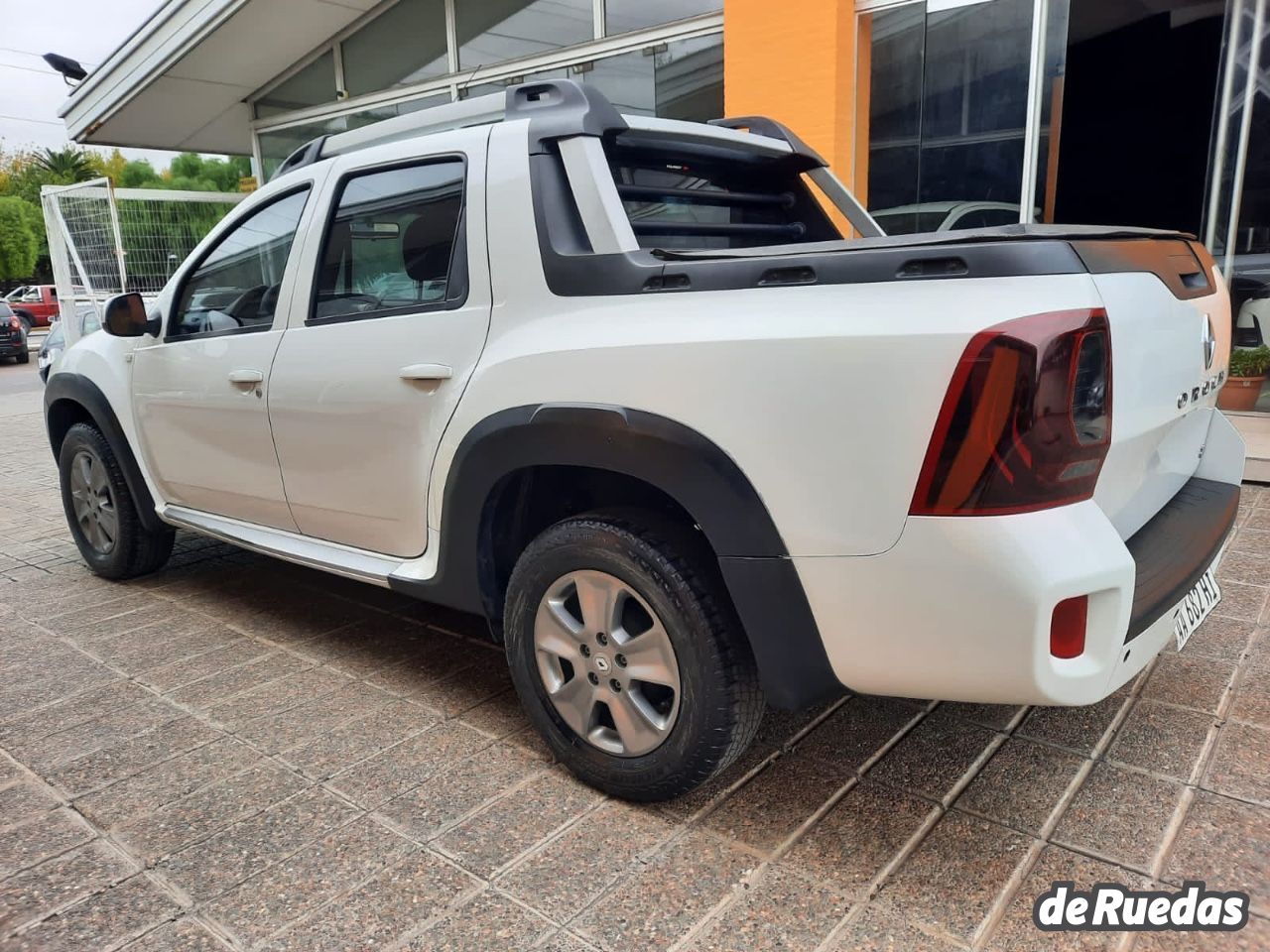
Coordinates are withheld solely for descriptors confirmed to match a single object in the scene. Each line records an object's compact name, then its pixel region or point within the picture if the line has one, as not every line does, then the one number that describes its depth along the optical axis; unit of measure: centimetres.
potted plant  646
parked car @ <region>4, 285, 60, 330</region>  3094
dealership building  668
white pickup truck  174
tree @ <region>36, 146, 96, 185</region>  6166
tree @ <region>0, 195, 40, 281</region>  4606
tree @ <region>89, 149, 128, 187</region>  6526
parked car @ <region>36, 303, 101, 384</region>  1234
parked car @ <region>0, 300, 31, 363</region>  2061
